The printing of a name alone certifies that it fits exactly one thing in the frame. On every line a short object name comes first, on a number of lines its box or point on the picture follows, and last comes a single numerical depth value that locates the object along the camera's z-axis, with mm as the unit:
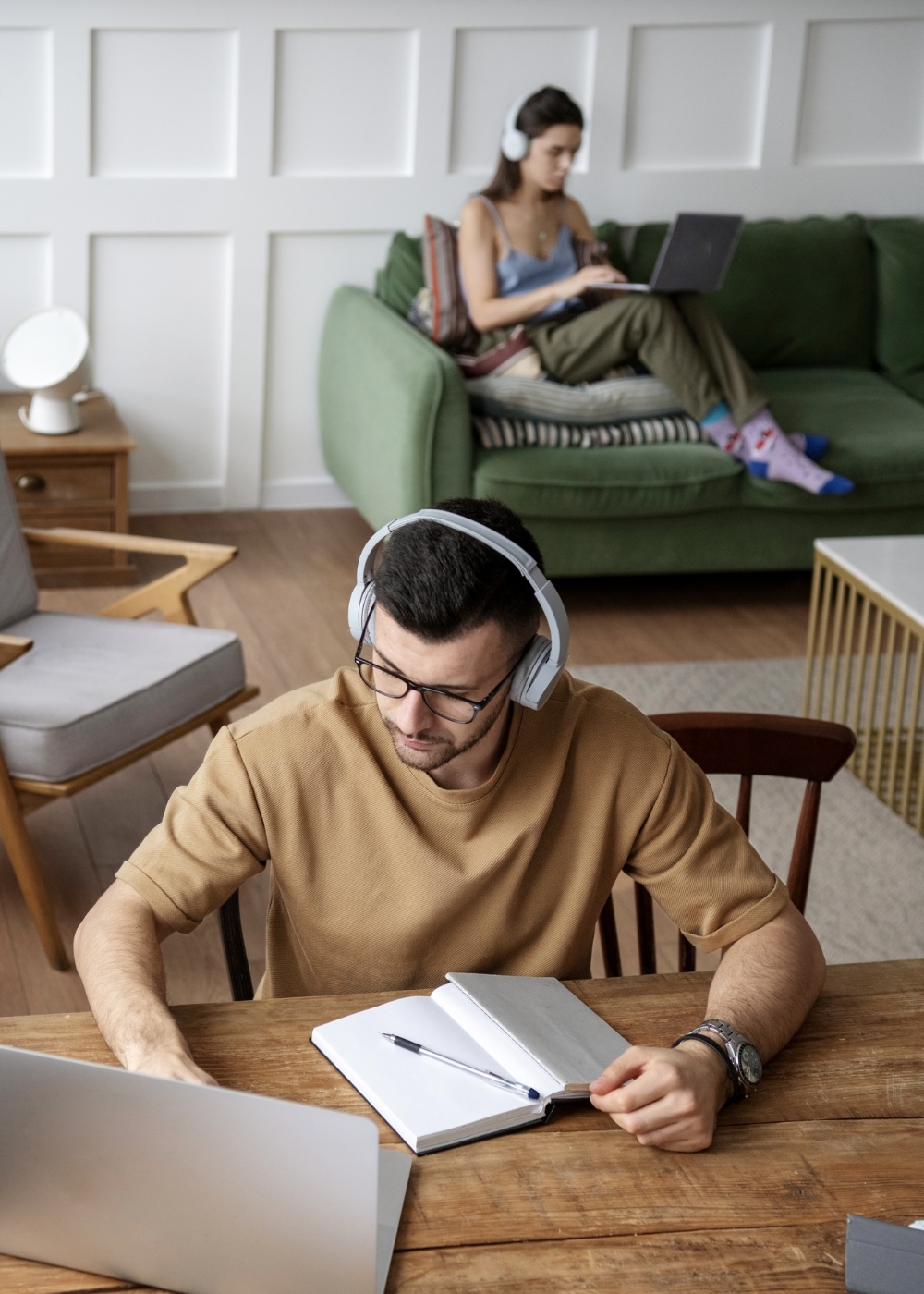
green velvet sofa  3854
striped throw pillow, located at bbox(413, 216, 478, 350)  4121
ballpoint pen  1232
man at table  1354
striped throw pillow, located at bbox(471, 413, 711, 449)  3930
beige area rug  2705
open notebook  1205
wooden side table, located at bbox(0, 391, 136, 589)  3939
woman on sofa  4000
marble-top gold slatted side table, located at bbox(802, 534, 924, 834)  3027
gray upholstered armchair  2486
